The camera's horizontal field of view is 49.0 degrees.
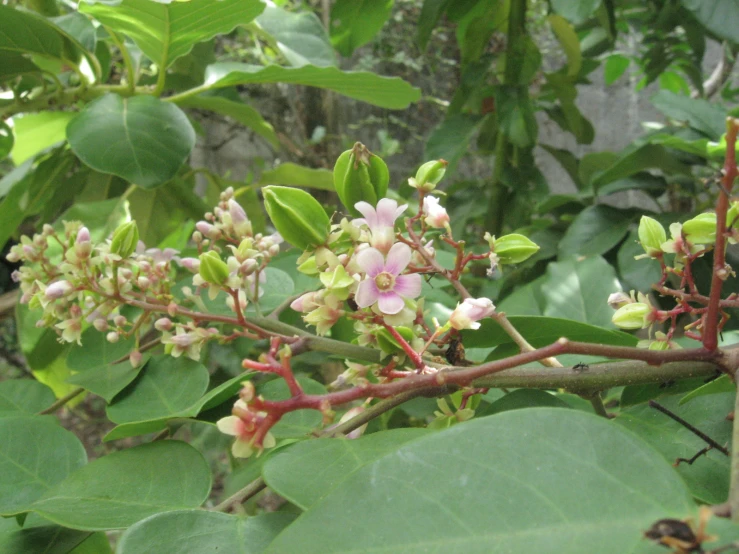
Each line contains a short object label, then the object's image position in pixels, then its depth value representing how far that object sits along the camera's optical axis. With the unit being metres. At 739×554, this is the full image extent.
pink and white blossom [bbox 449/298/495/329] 0.11
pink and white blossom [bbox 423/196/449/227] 0.12
